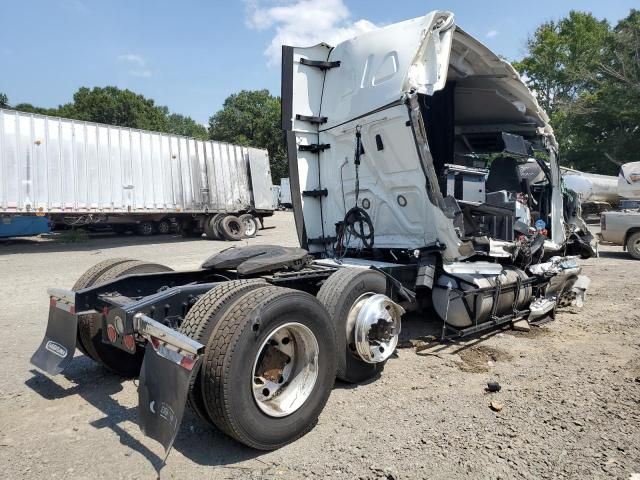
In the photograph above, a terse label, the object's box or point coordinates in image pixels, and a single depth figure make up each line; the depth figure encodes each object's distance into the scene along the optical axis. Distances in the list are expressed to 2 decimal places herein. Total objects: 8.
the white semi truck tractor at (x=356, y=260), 2.74
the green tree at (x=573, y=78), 33.50
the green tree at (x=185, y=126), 72.67
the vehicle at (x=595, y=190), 23.45
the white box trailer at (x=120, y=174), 13.51
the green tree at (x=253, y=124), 43.69
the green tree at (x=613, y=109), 30.53
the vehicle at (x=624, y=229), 12.35
